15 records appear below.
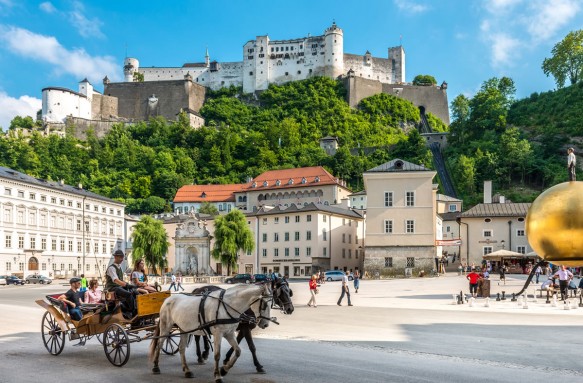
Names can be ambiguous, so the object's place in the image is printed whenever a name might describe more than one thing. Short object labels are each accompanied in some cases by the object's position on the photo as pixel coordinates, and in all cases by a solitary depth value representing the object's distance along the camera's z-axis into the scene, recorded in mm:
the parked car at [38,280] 59750
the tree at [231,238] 59781
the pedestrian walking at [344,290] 27012
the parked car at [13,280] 57406
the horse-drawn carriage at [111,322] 11406
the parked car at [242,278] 48531
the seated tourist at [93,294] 14586
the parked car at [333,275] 56312
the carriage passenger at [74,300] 12727
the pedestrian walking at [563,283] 26520
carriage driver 11977
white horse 10023
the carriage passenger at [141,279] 12660
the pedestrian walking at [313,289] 26703
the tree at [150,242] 61500
